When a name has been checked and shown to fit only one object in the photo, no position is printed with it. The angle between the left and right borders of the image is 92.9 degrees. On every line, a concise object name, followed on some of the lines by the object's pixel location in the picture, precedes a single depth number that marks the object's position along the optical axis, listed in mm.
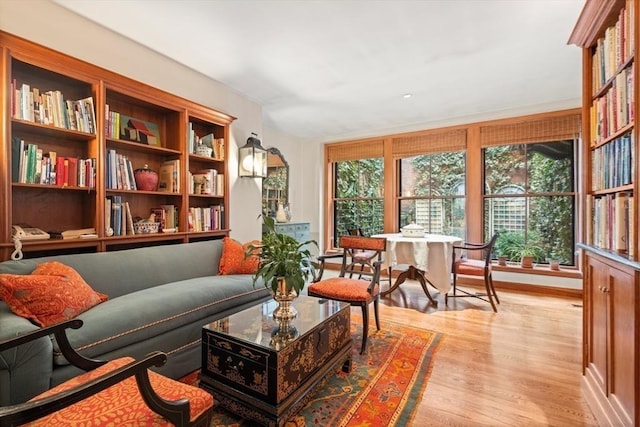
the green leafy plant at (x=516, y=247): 4301
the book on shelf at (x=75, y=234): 2260
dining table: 3441
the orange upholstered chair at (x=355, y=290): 2412
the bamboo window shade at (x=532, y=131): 3967
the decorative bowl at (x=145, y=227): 2793
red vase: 2820
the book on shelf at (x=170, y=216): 3076
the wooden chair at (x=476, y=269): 3418
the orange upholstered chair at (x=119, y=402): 811
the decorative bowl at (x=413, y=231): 4016
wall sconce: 3781
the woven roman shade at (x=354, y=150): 5461
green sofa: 1369
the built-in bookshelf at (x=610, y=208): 1343
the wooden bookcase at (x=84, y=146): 1985
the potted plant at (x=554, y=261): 4082
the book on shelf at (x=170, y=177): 3045
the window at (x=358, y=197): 5570
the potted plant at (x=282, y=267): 1741
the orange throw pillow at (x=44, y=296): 1568
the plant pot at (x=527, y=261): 4230
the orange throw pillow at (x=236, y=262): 3025
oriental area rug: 1629
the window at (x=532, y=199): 4160
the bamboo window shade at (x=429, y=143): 4703
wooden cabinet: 1337
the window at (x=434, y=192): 4816
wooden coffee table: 1481
